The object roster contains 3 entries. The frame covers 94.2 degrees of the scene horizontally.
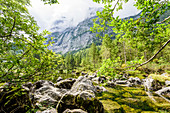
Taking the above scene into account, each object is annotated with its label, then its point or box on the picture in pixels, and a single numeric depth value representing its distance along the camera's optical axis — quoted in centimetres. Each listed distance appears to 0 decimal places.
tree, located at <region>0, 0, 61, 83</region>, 281
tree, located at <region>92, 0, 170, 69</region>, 273
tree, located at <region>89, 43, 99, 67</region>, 5236
